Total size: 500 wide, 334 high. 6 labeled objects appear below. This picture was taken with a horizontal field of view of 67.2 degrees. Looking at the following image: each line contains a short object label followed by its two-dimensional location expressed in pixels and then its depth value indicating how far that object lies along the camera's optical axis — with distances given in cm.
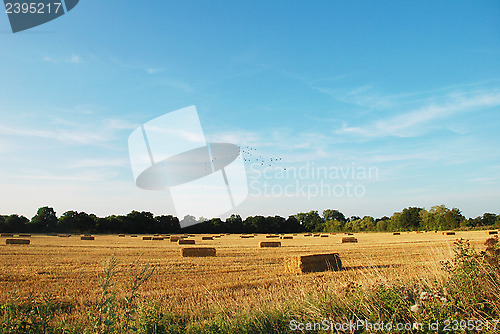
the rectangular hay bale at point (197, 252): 2236
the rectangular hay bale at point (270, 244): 3182
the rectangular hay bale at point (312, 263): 1495
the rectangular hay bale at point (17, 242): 3331
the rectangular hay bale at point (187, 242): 3619
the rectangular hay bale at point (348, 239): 3972
